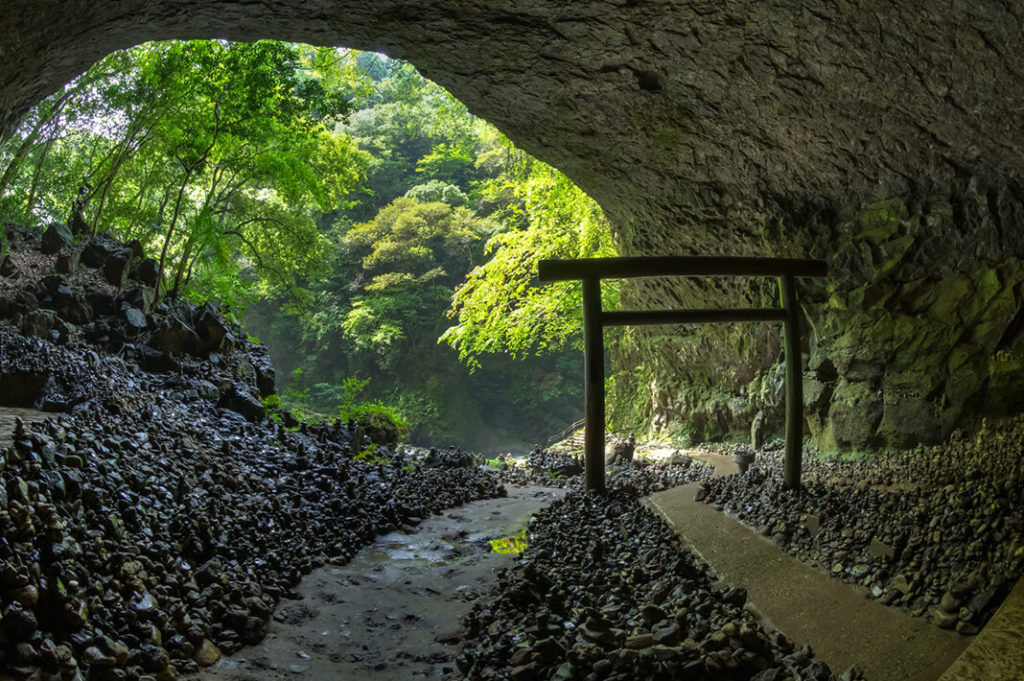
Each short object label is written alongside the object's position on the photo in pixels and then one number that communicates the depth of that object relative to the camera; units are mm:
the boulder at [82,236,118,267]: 7953
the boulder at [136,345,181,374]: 7566
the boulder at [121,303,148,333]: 7633
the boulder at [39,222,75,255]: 7500
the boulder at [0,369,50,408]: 5039
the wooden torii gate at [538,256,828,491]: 5570
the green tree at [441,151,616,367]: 11797
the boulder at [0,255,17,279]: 6602
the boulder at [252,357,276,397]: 9359
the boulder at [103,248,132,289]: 7961
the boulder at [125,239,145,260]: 8547
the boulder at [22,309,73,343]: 6070
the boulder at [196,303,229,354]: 8664
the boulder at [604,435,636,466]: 10008
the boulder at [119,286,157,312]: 7902
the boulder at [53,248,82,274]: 7277
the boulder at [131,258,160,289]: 8484
